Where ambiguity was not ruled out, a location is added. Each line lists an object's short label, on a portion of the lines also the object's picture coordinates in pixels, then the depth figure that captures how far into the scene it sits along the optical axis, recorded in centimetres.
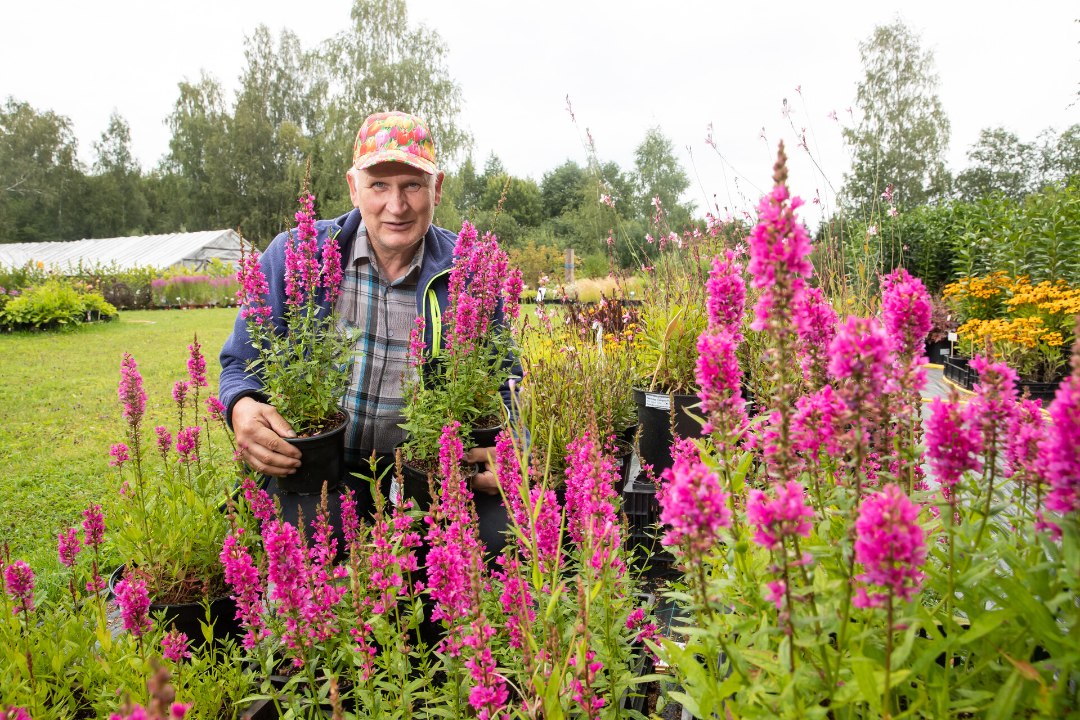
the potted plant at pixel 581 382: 382
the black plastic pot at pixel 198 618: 244
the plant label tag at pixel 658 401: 387
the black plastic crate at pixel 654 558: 332
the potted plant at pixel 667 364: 390
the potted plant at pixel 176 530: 244
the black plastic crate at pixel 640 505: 346
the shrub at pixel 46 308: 1359
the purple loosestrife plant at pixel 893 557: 95
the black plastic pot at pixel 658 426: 381
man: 315
